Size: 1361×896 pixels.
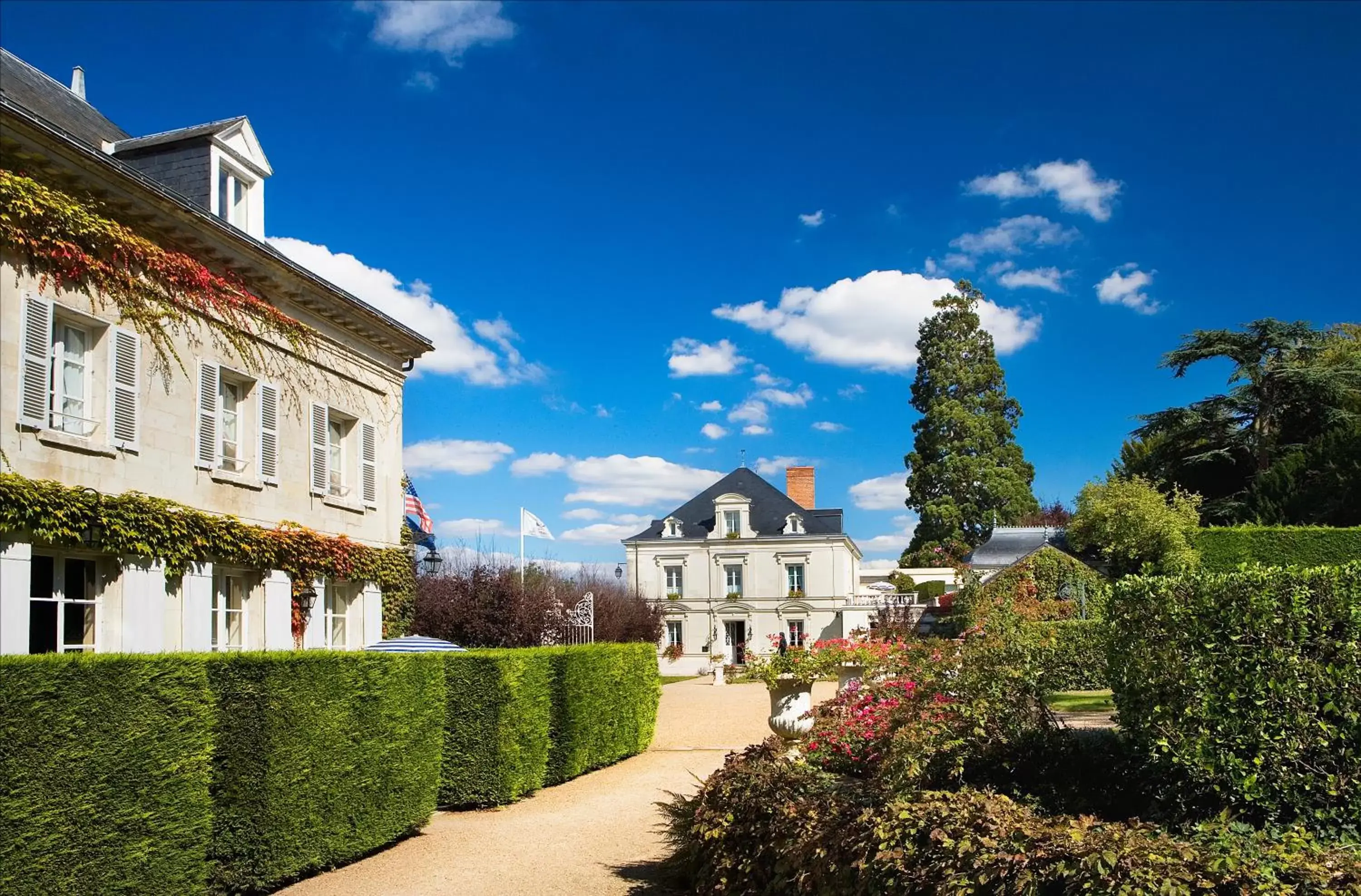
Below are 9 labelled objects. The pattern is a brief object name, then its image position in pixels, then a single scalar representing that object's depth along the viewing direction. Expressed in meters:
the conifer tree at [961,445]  42.03
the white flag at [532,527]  29.16
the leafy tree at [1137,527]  30.11
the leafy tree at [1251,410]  35.44
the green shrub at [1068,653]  7.11
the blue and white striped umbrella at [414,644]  12.52
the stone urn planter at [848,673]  12.22
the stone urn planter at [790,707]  11.00
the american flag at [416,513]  18.92
